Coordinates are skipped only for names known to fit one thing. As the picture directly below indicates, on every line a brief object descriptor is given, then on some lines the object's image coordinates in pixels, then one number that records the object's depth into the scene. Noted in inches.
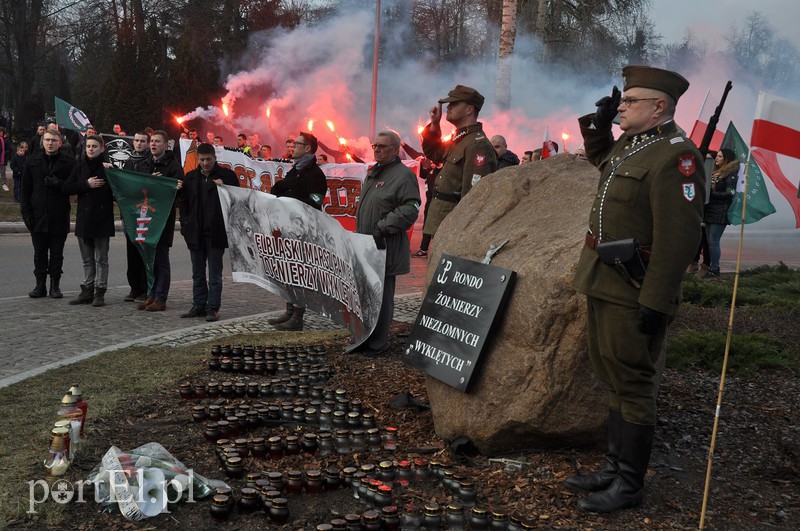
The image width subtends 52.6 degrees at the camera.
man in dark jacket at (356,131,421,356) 279.1
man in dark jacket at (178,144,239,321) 356.8
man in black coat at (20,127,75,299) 390.9
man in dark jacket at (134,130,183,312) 380.8
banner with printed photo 277.4
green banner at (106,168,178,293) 382.0
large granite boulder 167.8
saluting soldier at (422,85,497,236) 284.4
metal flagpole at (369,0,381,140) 1105.4
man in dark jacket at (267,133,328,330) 328.2
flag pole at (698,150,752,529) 140.3
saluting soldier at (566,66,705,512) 144.0
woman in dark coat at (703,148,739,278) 508.7
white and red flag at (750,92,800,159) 171.3
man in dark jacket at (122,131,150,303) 394.3
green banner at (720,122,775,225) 520.1
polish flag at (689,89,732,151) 454.0
